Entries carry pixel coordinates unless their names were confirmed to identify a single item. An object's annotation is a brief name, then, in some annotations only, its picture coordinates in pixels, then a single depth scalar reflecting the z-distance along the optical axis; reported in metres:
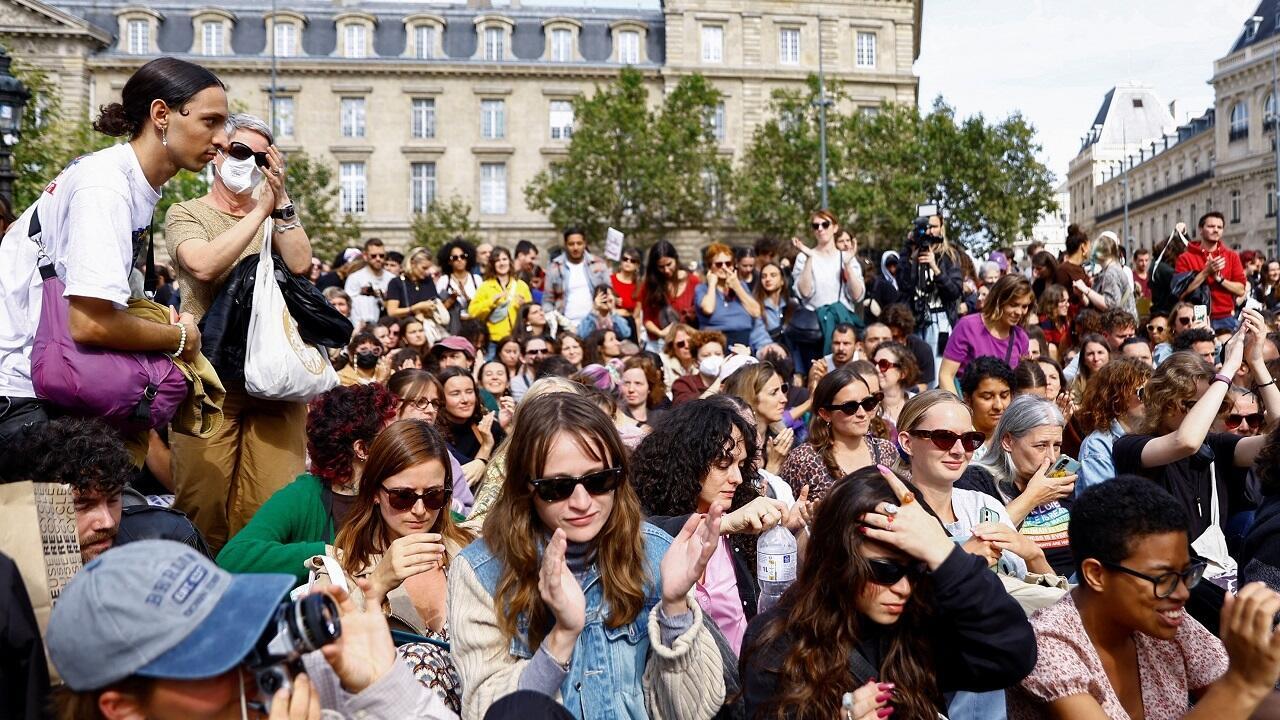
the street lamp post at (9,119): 10.24
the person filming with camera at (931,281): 11.54
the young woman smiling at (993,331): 8.71
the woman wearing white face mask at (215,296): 4.57
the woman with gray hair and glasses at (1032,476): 4.87
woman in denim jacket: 3.21
